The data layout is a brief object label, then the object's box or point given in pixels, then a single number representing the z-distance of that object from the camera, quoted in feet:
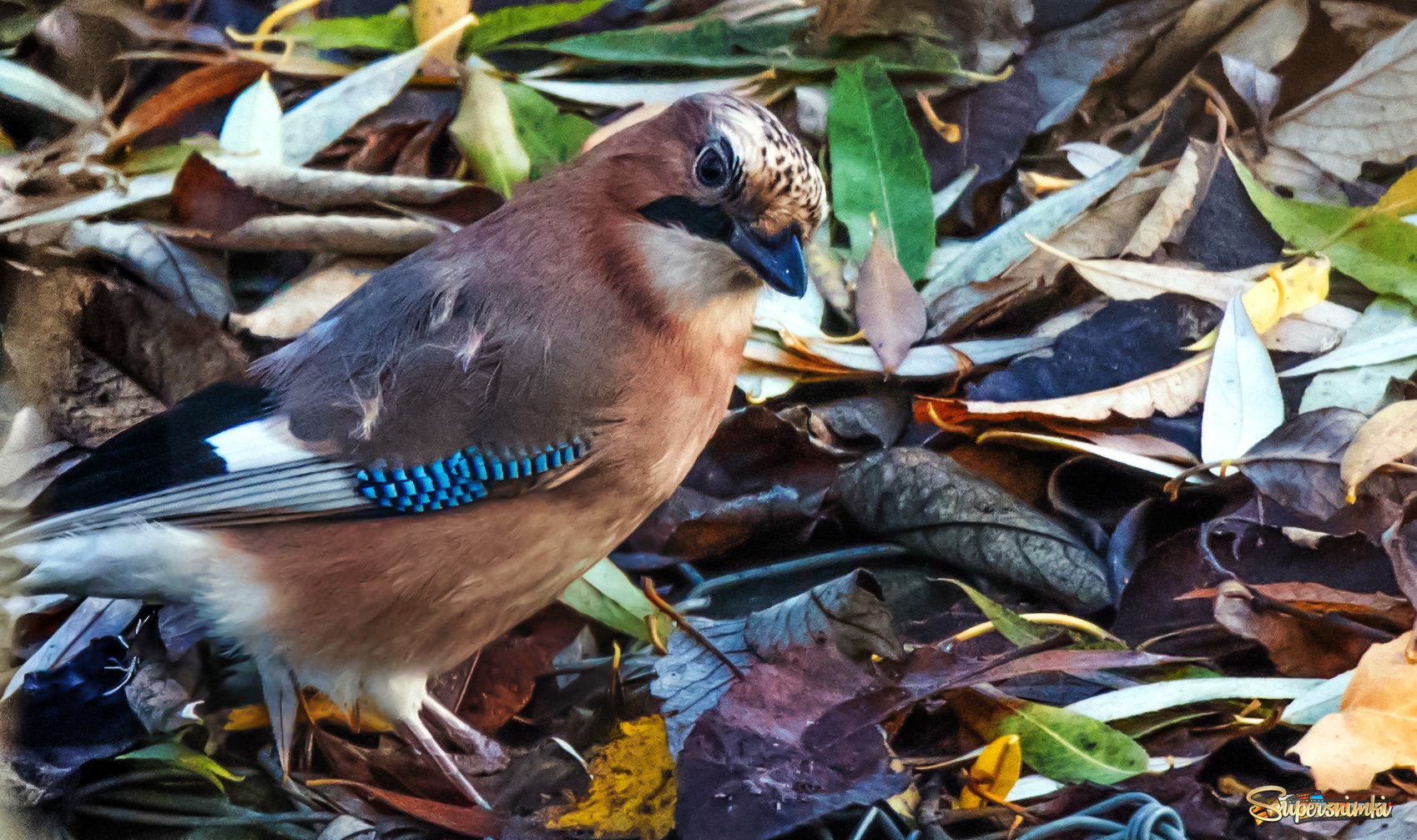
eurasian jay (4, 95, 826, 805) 13.57
